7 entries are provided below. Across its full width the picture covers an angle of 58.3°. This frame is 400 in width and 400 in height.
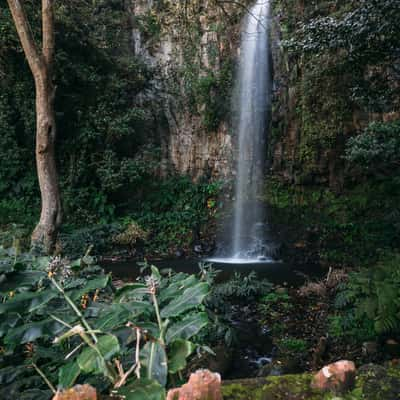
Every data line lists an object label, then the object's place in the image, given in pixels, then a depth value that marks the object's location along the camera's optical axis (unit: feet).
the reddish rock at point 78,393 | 2.38
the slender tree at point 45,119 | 16.16
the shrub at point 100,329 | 2.75
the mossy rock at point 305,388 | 3.29
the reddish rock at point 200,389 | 2.60
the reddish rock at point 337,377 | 3.30
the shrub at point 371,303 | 11.68
